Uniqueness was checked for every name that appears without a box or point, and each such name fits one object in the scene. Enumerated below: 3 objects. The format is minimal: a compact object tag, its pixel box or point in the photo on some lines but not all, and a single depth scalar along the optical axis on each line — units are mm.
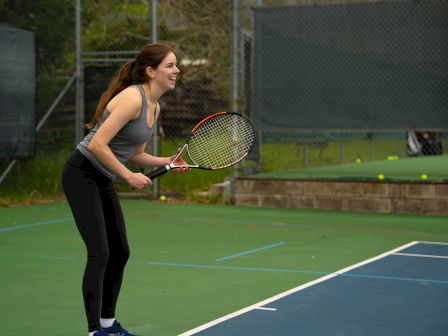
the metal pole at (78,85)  13250
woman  4543
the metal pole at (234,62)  12305
